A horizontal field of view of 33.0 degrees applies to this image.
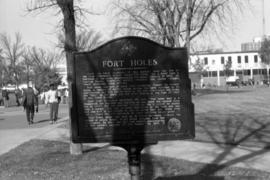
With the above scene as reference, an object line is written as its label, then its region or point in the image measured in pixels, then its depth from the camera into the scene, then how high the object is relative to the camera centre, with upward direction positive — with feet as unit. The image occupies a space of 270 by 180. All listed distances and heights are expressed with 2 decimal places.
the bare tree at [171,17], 118.73 +15.63
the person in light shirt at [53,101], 60.90 -2.85
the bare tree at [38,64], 221.93 +8.49
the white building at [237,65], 365.81 +6.95
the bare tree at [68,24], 31.19 +3.81
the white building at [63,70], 298.37 +6.57
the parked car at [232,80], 317.32 -4.86
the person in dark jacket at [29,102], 60.62 -2.88
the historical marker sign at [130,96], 15.75 -0.65
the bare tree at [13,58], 195.66 +10.43
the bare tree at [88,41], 147.41 +12.67
